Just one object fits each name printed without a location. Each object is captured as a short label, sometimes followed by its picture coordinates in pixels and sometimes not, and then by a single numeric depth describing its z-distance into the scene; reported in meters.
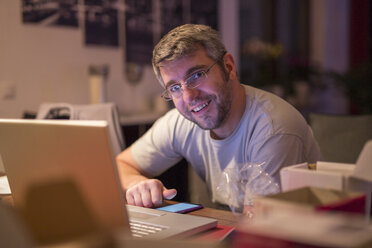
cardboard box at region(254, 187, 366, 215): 0.71
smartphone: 1.43
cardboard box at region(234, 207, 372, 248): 0.58
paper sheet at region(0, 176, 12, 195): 1.54
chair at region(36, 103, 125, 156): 2.63
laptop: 0.89
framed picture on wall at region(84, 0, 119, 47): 3.89
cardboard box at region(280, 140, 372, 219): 0.89
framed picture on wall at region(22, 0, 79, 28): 3.46
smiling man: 1.69
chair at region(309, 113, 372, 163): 2.37
